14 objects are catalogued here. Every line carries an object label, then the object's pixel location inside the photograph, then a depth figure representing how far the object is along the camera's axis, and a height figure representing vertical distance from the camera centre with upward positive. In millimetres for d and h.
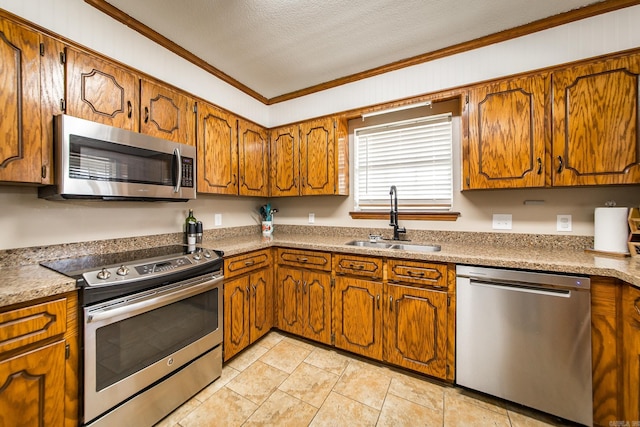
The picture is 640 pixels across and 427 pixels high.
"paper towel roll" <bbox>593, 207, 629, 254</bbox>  1571 -126
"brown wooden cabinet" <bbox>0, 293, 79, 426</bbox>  1006 -633
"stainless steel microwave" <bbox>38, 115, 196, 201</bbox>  1352 +303
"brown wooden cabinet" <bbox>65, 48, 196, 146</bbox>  1465 +755
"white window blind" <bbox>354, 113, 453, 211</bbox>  2307 +463
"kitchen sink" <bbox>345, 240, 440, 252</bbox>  2174 -309
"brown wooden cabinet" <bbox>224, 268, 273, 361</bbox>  2000 -828
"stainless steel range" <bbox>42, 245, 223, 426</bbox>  1235 -669
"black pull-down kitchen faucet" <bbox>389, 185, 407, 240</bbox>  2336 -79
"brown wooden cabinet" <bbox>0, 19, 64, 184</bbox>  1228 +581
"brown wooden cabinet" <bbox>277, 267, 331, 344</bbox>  2197 -818
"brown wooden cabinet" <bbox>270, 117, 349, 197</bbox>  2564 +561
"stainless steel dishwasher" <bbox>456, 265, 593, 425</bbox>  1403 -766
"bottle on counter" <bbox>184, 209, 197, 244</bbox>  2223 -79
